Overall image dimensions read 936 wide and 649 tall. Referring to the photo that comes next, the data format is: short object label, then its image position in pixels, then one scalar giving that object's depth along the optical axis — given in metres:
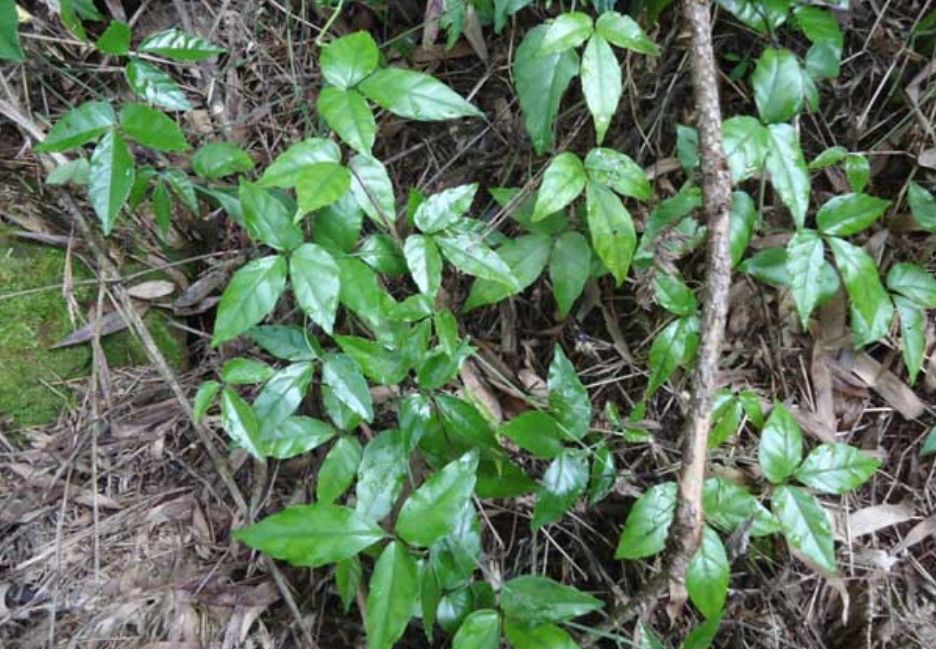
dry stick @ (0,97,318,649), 0.59
